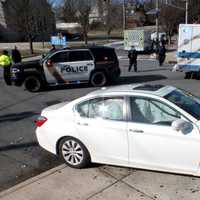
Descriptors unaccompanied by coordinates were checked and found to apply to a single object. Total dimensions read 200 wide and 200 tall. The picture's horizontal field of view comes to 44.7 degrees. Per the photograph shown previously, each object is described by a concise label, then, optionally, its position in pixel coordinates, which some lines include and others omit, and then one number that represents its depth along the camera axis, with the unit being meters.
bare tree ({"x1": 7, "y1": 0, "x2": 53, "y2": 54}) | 24.32
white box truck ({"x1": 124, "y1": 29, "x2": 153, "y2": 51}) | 23.37
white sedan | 3.79
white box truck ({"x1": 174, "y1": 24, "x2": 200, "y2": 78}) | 11.37
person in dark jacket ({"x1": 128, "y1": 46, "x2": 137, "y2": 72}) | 13.62
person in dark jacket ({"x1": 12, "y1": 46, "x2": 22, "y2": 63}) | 13.99
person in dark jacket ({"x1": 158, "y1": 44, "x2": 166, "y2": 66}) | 15.08
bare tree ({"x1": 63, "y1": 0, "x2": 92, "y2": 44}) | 30.52
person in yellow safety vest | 11.69
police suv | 10.33
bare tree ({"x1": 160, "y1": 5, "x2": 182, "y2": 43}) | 31.08
